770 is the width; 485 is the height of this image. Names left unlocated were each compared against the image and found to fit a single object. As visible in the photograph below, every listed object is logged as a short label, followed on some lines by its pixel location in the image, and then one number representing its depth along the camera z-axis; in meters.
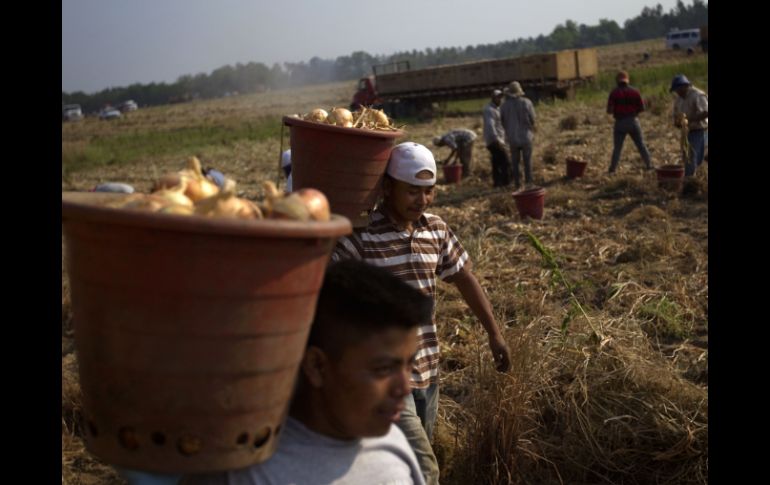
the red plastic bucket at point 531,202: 9.83
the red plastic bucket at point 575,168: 12.60
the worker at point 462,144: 13.95
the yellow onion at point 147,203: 1.23
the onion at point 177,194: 1.29
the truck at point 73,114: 79.11
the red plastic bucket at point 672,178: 10.48
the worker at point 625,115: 12.50
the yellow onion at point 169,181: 1.43
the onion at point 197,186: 1.42
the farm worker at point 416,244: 2.94
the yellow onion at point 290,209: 1.25
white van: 57.62
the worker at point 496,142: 12.54
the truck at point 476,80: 24.86
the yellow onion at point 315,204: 1.28
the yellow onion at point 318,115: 2.88
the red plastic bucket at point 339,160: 2.61
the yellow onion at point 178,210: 1.18
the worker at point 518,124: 12.29
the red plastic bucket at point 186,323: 1.17
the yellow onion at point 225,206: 1.23
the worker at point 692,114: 10.66
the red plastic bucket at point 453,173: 13.42
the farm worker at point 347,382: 1.53
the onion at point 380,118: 2.98
